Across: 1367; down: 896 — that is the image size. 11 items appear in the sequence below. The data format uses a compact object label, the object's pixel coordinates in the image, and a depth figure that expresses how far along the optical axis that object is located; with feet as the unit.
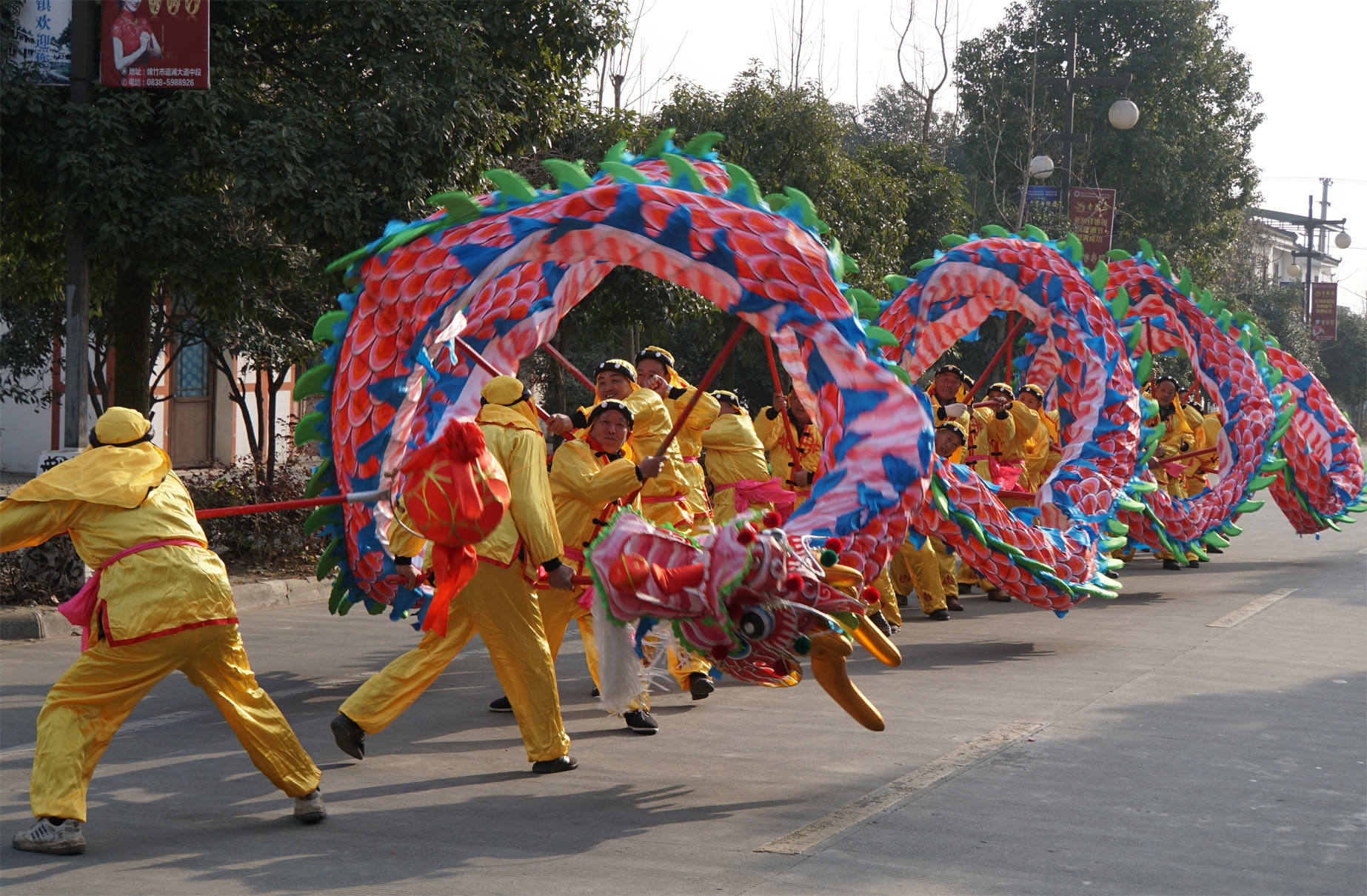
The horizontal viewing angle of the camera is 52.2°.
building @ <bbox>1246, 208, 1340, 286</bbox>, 217.25
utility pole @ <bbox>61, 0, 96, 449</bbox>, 32.63
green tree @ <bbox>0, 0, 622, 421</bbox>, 33.14
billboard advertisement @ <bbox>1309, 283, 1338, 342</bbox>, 151.74
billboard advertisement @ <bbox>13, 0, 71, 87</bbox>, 33.30
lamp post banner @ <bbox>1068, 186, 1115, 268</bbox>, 63.10
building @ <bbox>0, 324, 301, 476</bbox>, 65.57
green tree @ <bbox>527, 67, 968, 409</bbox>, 48.06
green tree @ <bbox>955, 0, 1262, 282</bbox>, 93.86
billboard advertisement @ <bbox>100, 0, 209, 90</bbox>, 32.45
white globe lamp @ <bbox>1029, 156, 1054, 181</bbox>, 69.21
